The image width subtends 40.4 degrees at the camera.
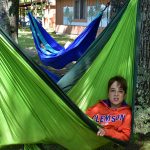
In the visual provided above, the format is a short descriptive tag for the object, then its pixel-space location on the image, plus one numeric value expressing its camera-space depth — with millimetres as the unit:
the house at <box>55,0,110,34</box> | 6868
